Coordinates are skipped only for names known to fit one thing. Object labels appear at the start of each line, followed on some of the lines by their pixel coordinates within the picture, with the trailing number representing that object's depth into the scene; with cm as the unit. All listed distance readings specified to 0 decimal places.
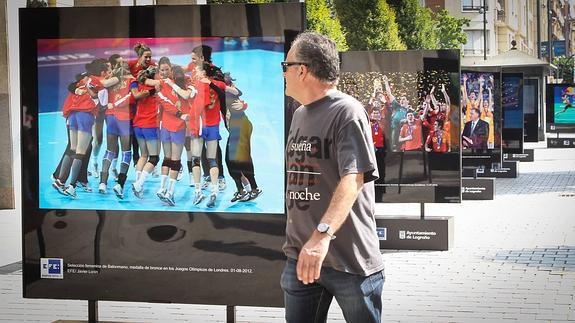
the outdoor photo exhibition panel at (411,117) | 1355
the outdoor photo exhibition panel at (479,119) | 2128
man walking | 479
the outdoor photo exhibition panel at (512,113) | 2630
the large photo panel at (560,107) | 4800
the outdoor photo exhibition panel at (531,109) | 3394
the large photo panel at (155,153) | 680
